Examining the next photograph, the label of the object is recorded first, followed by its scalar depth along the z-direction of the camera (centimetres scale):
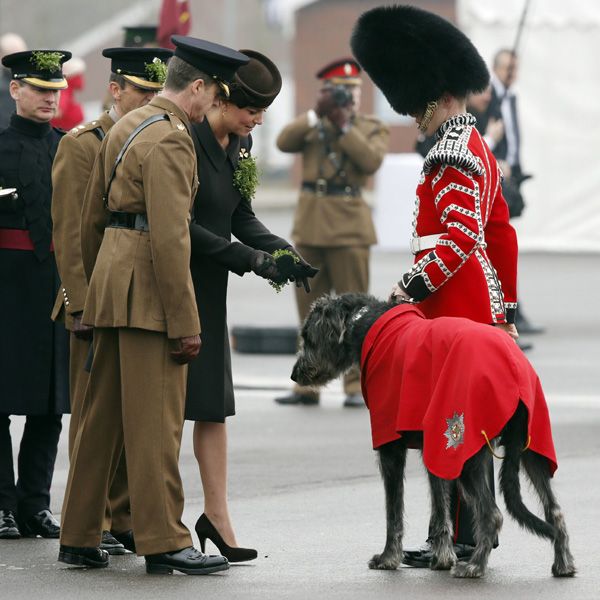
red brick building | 10487
